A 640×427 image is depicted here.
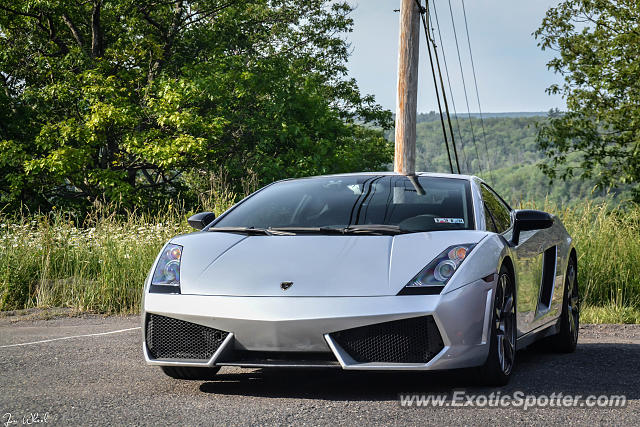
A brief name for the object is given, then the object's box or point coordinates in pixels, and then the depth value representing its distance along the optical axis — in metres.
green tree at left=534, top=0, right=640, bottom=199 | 27.31
